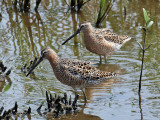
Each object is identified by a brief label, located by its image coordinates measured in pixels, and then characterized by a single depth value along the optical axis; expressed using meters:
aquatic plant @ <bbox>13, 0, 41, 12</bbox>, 18.70
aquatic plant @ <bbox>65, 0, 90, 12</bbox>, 18.75
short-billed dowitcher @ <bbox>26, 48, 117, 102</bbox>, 10.46
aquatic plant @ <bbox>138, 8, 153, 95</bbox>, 9.67
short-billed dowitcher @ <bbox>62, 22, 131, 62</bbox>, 13.87
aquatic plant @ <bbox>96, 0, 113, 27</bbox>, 16.50
